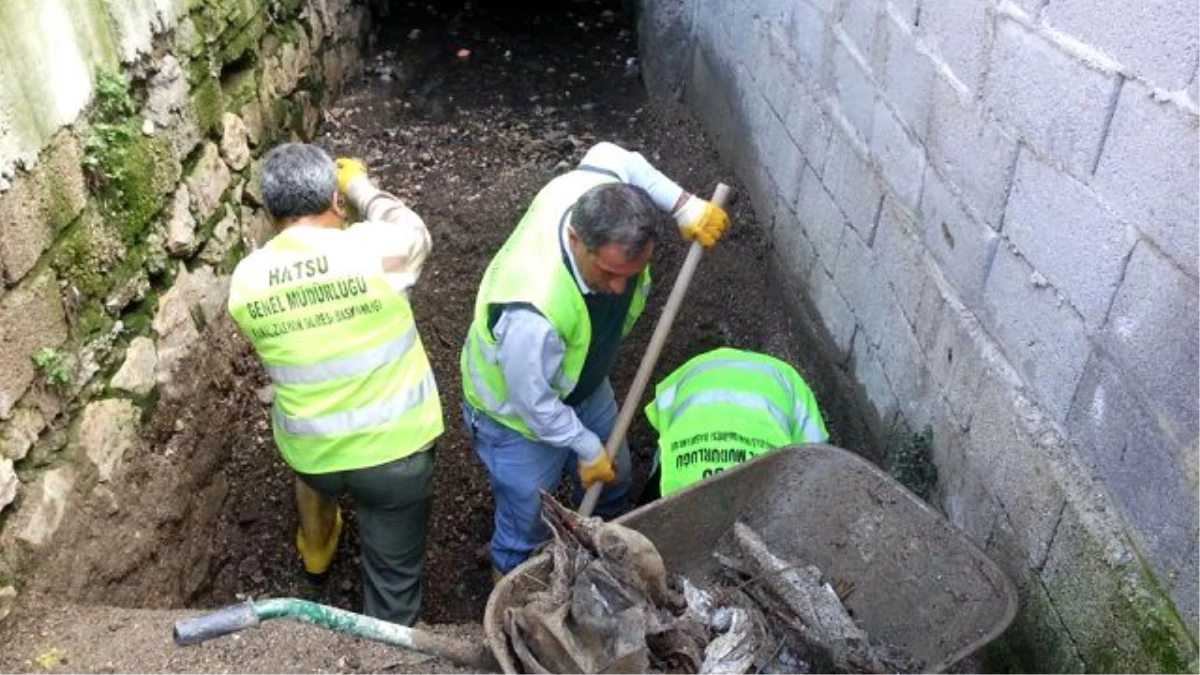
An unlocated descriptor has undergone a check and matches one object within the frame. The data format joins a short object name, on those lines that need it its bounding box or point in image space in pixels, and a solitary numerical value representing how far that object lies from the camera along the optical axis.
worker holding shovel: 3.04
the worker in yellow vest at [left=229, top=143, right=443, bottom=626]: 3.08
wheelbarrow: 2.47
